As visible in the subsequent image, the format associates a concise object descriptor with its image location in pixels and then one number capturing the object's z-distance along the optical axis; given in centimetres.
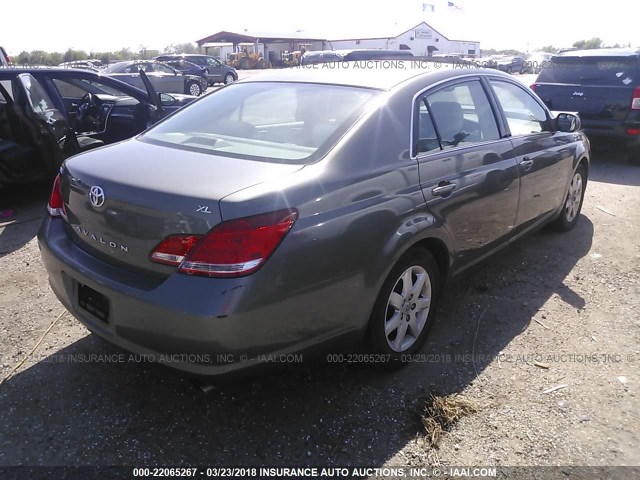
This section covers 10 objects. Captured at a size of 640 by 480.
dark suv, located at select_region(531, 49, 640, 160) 800
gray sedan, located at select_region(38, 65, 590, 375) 219
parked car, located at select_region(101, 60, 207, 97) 1730
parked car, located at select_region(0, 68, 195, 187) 576
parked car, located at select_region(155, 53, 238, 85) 3142
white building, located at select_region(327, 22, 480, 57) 5700
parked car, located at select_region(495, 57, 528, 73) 4342
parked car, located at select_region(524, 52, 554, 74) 4152
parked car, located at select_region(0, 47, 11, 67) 1318
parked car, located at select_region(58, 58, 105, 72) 2860
